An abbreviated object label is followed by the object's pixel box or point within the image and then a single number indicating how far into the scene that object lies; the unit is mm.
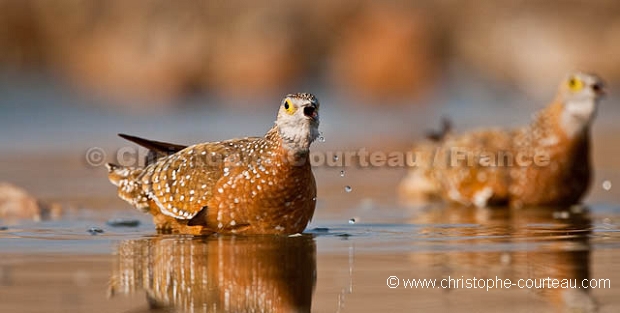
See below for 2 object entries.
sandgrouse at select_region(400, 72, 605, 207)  11578
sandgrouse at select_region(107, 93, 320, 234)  8812
